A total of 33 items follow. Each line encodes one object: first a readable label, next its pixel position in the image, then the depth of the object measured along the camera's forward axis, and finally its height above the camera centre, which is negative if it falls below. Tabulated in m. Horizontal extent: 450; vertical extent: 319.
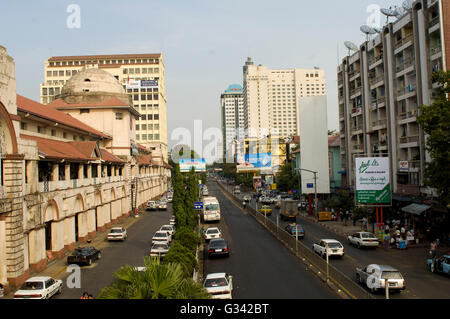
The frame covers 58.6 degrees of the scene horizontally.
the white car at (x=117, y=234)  37.19 -5.61
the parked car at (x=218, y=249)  28.33 -5.58
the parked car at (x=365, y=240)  31.19 -5.74
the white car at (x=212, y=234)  35.96 -5.68
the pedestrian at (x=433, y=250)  26.28 -5.71
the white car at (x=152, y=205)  65.96 -5.43
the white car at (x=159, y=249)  28.89 -5.53
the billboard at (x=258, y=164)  81.91 +1.21
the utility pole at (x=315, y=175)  50.15 -0.88
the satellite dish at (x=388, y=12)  44.88 +17.32
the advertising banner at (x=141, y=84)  109.06 +24.29
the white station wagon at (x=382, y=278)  18.52 -5.28
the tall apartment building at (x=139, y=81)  110.31 +27.04
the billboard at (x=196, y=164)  90.88 +1.78
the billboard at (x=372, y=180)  35.25 -1.23
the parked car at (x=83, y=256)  27.75 -5.70
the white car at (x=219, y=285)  17.73 -5.21
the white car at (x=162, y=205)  65.88 -5.45
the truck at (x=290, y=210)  49.84 -5.17
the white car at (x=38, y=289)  18.81 -5.45
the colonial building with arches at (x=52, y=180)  22.23 -0.43
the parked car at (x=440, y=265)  22.16 -5.73
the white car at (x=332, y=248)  27.14 -5.52
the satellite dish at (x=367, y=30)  50.59 +17.42
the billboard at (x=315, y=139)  51.84 +3.78
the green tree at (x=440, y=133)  25.31 +1.97
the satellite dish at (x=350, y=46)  56.94 +17.32
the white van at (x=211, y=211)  49.72 -5.02
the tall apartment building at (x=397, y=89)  37.41 +8.94
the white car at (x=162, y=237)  33.16 -5.45
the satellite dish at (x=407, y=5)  40.50 +16.45
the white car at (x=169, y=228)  37.53 -5.36
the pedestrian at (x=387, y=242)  31.72 -6.03
